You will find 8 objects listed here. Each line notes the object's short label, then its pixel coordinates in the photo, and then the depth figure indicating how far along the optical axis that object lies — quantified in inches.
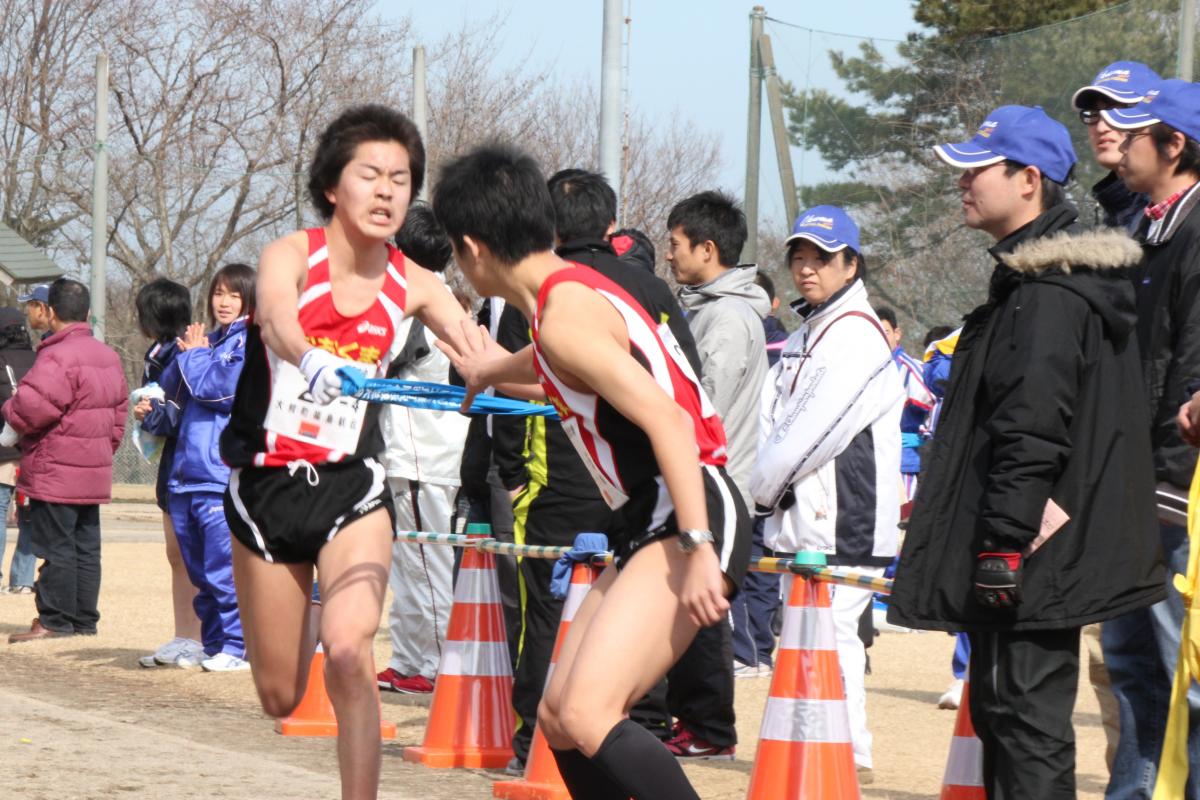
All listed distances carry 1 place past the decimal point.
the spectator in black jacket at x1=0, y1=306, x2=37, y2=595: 1043.5
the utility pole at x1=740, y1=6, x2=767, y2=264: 1231.5
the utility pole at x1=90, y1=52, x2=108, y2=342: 1701.3
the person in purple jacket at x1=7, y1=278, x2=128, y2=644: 880.7
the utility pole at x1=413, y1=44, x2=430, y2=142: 1774.6
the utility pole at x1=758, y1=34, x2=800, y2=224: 1217.7
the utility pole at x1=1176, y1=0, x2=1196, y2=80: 1179.8
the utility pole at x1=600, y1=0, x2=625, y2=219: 1045.3
